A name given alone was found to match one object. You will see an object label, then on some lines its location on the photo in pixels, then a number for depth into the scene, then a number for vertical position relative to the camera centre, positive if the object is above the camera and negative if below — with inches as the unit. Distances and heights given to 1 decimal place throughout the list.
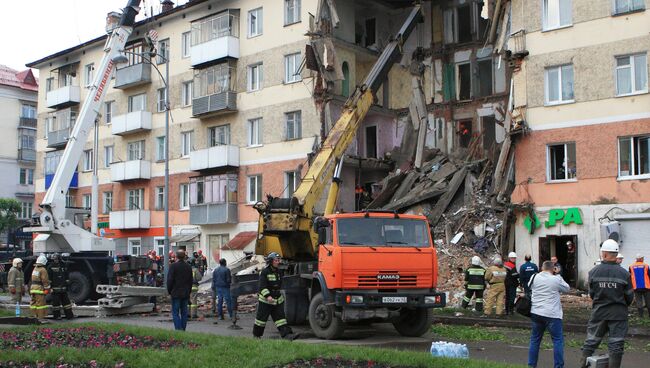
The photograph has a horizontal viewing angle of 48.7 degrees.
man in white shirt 399.9 -43.2
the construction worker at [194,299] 780.6 -69.1
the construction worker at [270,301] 551.2 -48.1
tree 2263.8 +88.1
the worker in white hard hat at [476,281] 753.6 -47.2
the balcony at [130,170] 1708.9 +166.3
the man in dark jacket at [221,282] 777.6 -47.2
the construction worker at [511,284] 752.2 -51.4
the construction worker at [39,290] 705.0 -49.1
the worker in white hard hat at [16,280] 858.8 -47.9
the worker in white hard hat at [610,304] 354.0 -34.6
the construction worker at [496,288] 732.7 -53.2
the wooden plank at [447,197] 1112.8 +62.2
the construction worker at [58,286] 727.7 -47.1
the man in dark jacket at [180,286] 576.1 -38.4
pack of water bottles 405.4 -64.4
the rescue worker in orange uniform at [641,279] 714.8 -44.3
